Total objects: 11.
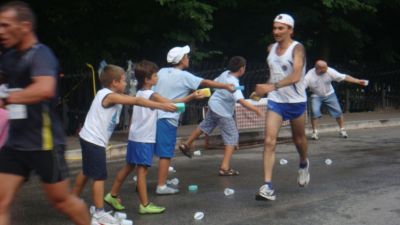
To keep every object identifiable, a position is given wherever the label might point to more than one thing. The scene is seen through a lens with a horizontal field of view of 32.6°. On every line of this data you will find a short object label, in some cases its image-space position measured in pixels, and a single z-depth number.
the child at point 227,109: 9.22
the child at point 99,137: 6.30
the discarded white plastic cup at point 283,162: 10.41
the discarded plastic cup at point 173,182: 8.66
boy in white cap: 7.83
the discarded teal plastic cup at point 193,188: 8.19
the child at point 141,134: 7.08
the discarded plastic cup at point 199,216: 6.52
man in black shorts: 4.49
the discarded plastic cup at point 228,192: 7.82
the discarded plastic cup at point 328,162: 10.20
